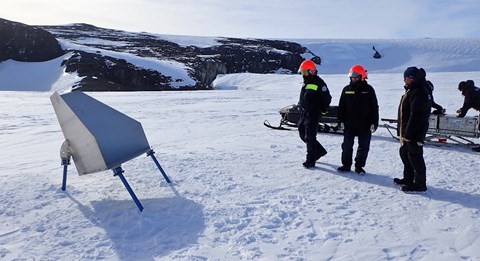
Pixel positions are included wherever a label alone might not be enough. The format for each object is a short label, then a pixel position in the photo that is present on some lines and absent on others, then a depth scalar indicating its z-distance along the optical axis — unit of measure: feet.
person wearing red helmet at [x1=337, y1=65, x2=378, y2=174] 19.47
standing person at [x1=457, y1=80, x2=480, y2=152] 25.43
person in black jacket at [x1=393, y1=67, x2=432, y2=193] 16.25
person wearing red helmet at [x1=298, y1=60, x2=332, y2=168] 20.51
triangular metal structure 15.62
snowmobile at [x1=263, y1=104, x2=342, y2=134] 32.09
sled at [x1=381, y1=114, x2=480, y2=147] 25.64
